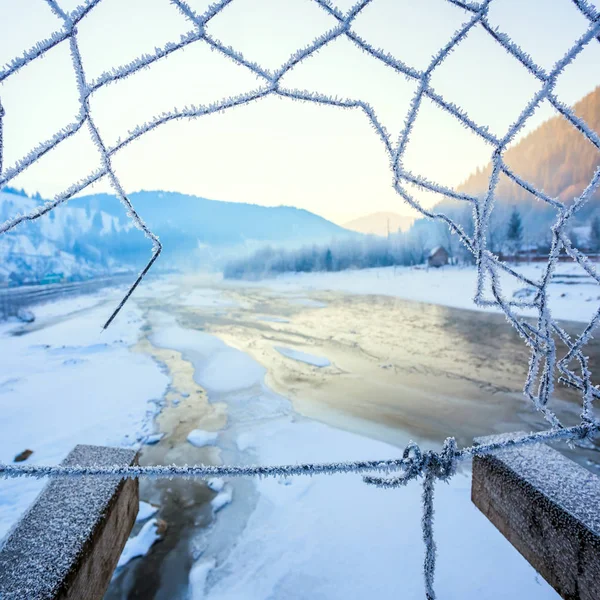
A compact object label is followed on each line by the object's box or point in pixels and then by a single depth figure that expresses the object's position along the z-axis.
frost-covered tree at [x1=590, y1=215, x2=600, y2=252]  55.38
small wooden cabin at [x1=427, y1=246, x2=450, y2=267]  52.89
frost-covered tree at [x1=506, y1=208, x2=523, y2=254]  51.22
